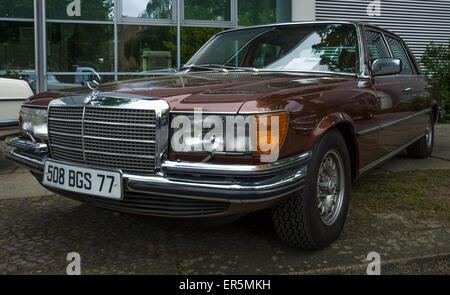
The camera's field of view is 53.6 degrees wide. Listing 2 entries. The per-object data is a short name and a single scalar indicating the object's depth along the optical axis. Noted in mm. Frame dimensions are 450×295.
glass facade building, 8422
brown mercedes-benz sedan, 2143
